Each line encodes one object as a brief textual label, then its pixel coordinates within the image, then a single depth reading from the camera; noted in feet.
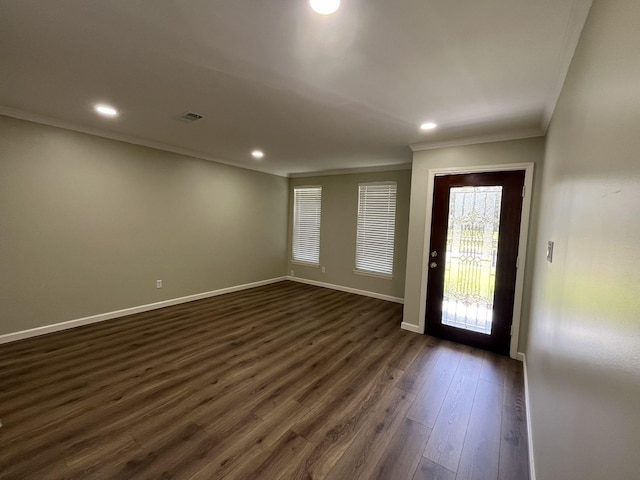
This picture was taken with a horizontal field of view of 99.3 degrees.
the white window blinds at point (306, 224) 20.17
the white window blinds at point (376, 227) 16.71
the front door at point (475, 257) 10.18
